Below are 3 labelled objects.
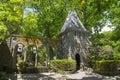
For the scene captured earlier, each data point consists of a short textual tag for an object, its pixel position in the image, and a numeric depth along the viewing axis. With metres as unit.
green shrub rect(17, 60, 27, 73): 10.74
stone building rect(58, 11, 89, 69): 12.32
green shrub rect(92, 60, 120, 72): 11.33
